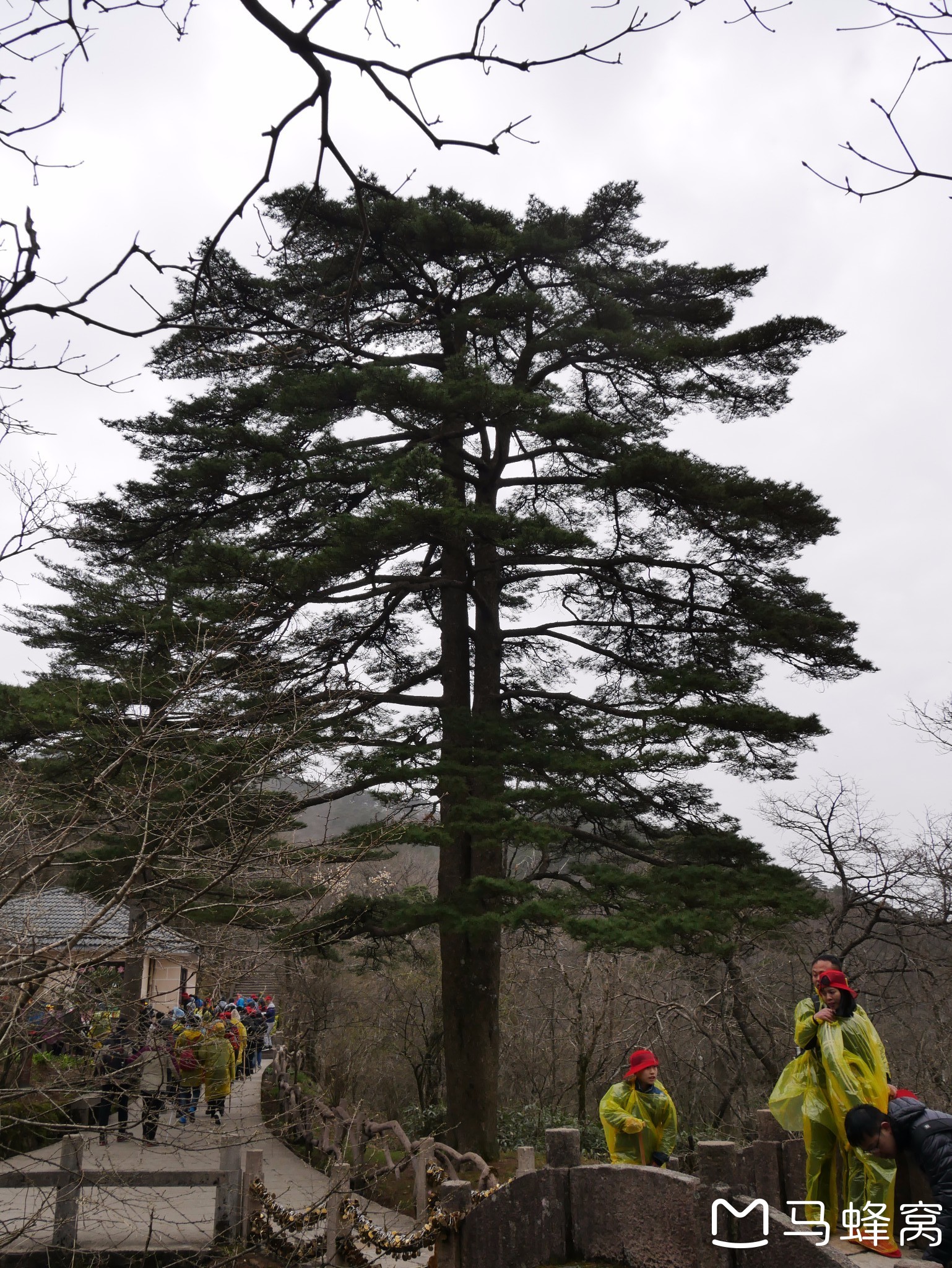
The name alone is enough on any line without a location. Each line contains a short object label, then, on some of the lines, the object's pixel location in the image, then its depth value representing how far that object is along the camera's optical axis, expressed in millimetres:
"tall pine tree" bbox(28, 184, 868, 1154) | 11133
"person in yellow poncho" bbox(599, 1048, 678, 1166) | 6512
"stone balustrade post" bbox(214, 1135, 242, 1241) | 9086
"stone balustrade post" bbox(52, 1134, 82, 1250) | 7504
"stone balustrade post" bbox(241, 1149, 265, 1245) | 9164
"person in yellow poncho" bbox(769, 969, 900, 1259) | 5152
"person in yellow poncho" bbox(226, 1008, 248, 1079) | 11802
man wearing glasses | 4316
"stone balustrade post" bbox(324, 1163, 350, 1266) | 8133
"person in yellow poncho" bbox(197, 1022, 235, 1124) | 7389
